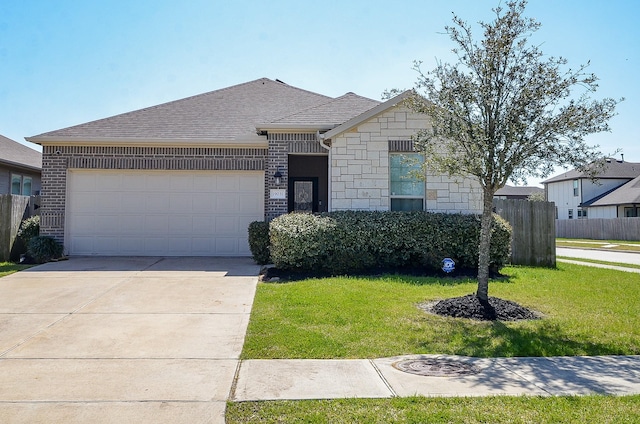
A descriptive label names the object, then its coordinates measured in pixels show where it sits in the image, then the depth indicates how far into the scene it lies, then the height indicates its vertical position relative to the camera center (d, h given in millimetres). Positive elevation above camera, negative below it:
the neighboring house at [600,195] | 36000 +2897
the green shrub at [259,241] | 10781 -376
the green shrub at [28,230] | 11961 -114
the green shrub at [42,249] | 11031 -581
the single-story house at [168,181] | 11734 +1238
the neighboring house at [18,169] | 16969 +2334
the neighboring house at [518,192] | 63188 +5009
